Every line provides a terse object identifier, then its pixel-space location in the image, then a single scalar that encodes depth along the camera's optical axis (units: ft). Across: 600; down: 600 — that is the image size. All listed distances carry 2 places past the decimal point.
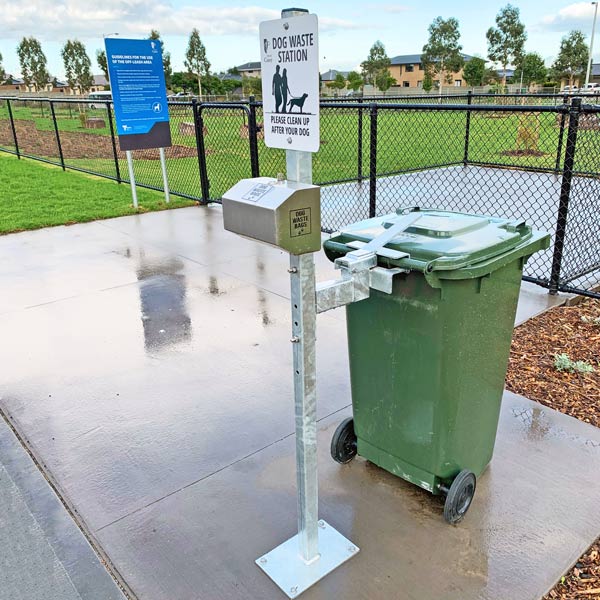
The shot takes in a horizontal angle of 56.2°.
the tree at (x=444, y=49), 231.91
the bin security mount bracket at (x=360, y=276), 5.91
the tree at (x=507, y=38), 213.66
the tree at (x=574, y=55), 194.49
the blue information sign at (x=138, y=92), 22.59
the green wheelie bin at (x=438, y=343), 6.43
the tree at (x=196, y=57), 231.09
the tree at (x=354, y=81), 218.98
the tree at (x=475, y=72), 196.75
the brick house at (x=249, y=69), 282.97
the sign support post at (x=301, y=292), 5.03
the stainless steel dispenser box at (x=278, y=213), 5.02
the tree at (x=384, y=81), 221.46
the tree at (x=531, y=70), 187.73
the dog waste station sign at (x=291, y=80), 4.91
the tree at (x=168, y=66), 197.18
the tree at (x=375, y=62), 250.78
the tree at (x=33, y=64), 208.23
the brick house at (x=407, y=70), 297.12
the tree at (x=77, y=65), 206.28
